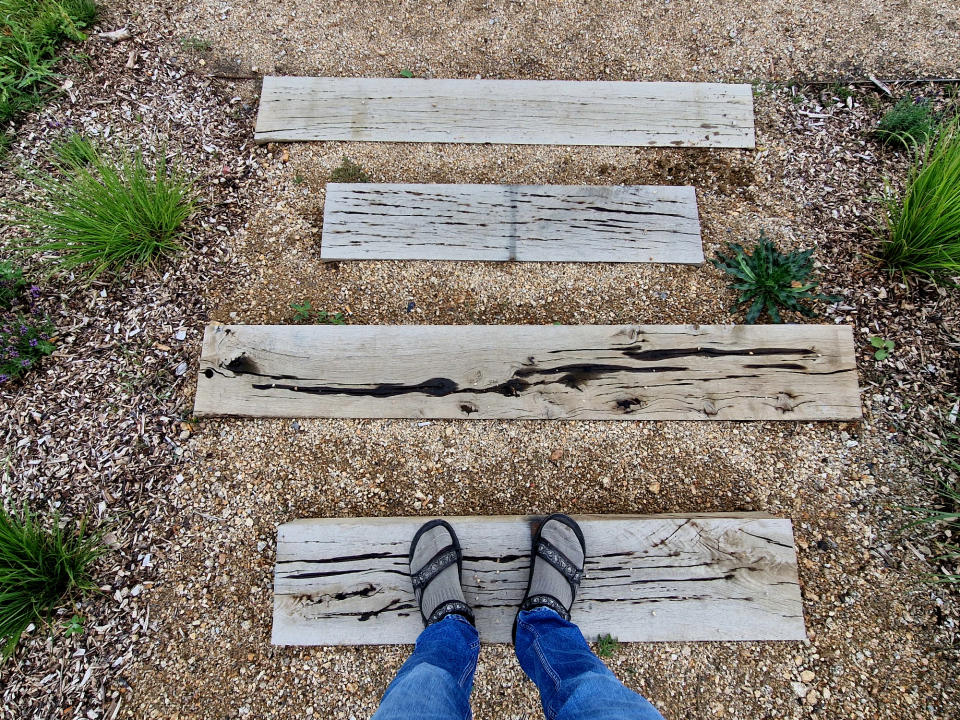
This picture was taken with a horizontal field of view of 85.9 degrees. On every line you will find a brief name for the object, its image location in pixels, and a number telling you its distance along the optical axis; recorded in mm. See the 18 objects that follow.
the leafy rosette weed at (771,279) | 2000
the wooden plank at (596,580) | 1702
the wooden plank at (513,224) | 2080
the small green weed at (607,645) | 1707
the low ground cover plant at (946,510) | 1780
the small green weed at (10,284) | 1975
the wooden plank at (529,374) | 1896
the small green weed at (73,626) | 1714
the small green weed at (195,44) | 2387
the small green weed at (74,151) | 1986
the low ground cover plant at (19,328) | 1911
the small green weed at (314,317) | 2020
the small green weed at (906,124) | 2191
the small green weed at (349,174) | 2205
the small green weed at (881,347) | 1998
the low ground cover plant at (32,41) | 2279
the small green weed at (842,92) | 2346
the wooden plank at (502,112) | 2254
